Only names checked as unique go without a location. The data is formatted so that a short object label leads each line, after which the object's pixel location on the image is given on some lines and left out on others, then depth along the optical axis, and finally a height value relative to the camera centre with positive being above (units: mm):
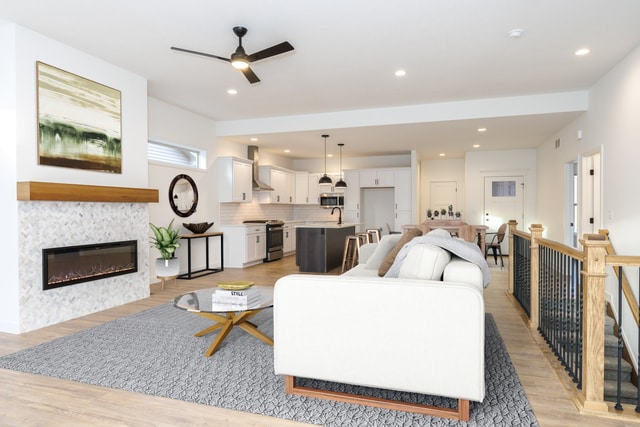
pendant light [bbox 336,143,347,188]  8422 +569
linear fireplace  3928 -582
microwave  10497 +281
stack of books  3053 -709
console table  6379 -833
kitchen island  7145 -687
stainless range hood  8595 +954
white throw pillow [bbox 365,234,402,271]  4070 -440
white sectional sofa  1998 -655
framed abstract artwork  3926 +963
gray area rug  2145 -1131
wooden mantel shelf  3627 +185
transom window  6091 +951
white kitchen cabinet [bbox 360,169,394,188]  9949 +838
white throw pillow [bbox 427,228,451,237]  3314 -196
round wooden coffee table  3004 -767
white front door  9344 +232
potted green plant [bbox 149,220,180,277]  5465 -573
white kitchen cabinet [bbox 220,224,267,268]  7695 -689
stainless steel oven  8523 -621
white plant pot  5469 -801
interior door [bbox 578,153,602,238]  5809 +326
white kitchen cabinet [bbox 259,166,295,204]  9234 +658
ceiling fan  3516 +1450
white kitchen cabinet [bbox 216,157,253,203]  7617 +619
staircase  3918 -1785
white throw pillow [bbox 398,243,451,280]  2326 -320
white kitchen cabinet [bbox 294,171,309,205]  10586 +609
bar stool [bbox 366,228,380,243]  7803 -518
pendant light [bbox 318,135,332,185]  8227 +641
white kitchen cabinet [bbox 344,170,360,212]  10211 +512
